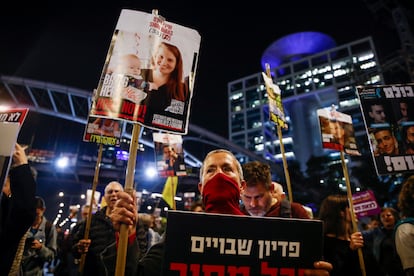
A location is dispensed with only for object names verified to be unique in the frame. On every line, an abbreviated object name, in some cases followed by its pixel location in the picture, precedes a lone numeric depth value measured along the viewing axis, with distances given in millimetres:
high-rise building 68250
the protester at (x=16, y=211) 2412
